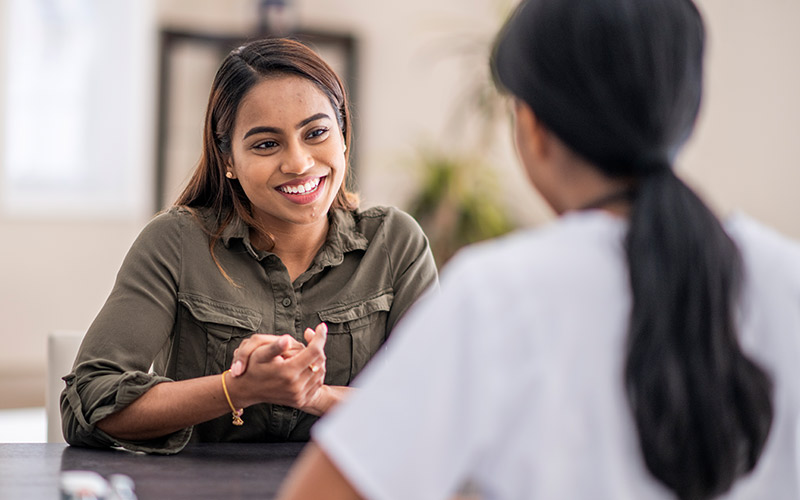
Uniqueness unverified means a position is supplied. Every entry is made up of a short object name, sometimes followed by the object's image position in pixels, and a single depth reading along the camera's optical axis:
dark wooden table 2.20
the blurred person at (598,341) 1.73
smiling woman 2.45
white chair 2.58
